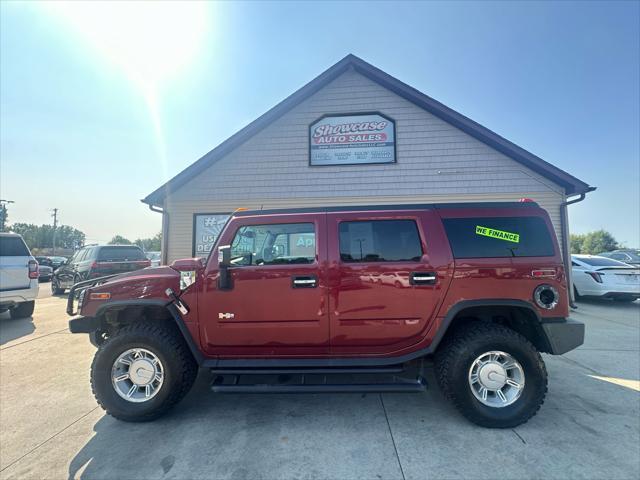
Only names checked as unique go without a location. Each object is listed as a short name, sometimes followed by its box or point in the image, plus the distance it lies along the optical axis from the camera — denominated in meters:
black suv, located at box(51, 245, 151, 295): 8.32
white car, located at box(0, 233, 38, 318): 5.99
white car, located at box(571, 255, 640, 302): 7.58
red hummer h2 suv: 2.68
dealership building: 7.50
